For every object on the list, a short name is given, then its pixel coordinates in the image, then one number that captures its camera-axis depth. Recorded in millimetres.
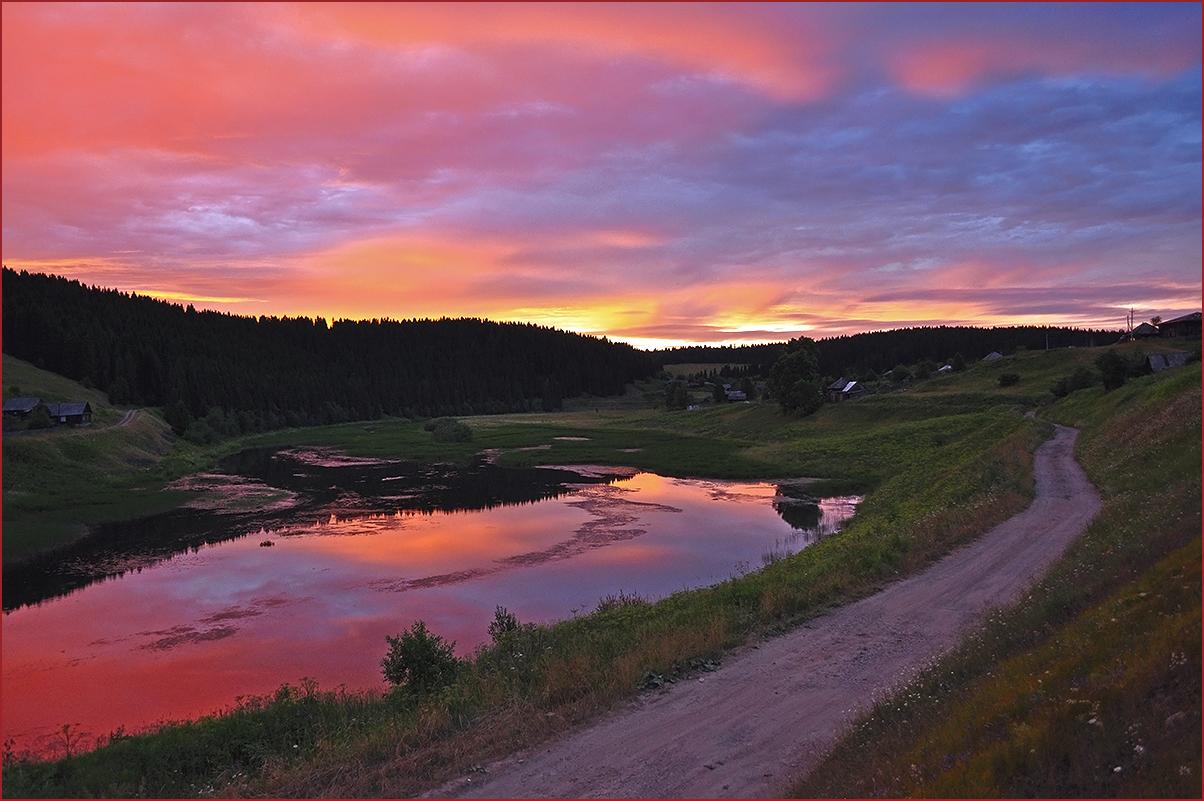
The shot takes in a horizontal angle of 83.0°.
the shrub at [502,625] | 19542
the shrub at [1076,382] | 69750
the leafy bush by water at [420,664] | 16062
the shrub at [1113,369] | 55156
